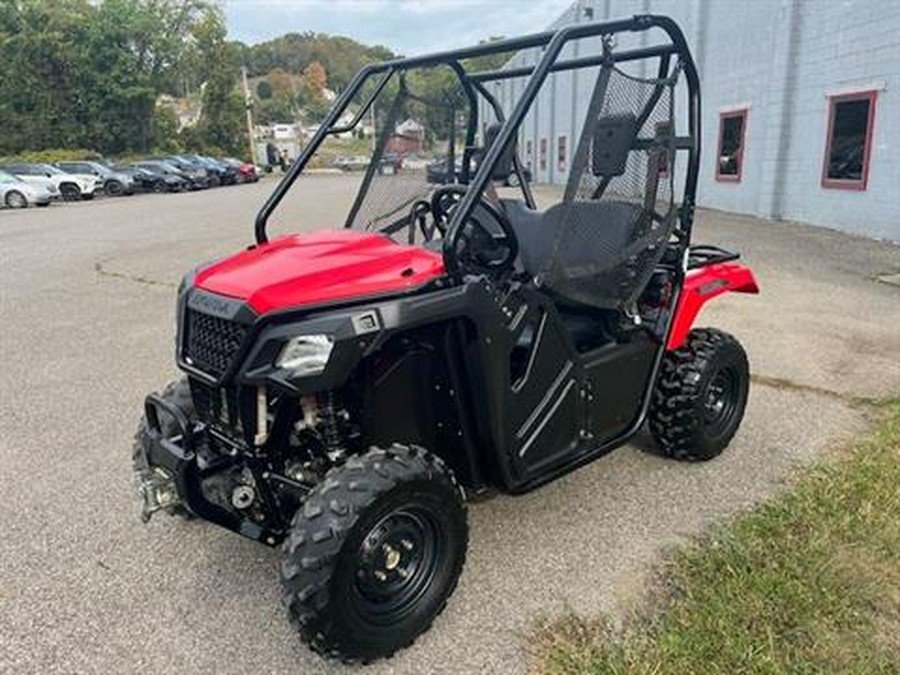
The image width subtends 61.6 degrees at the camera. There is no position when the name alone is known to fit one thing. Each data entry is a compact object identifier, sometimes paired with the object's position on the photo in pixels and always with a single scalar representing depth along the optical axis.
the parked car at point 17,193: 23.17
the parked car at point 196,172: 32.41
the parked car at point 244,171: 37.00
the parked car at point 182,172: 30.88
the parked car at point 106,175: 27.96
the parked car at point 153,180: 29.67
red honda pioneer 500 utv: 2.29
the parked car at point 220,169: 34.78
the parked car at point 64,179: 24.91
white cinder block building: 11.12
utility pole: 52.85
